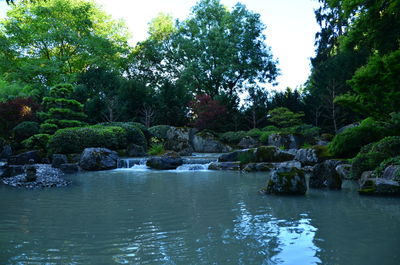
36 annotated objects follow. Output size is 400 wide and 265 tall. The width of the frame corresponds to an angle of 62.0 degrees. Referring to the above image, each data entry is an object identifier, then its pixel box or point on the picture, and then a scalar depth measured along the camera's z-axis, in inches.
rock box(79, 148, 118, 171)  598.5
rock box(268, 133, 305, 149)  801.6
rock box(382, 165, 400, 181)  300.0
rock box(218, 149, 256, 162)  591.4
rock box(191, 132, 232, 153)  909.8
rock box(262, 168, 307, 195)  291.1
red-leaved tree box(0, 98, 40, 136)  831.7
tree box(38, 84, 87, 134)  794.2
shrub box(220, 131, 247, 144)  936.9
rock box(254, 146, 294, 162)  567.8
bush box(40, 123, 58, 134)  773.7
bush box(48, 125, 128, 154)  690.8
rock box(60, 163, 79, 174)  582.2
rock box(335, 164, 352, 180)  397.9
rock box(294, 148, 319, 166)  508.1
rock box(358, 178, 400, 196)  278.8
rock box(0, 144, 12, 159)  737.0
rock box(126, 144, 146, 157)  761.6
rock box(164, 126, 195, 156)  854.5
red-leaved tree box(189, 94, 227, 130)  1009.5
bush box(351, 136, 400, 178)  365.4
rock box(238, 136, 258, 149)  910.2
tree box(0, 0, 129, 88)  1143.0
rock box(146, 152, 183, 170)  607.2
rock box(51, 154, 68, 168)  620.4
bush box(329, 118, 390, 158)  468.4
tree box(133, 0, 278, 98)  1298.0
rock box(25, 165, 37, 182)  394.6
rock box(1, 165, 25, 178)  471.5
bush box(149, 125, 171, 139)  956.6
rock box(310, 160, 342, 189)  327.7
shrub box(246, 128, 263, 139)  930.4
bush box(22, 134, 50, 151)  756.6
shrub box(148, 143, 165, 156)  794.8
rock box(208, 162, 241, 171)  566.6
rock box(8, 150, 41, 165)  658.8
